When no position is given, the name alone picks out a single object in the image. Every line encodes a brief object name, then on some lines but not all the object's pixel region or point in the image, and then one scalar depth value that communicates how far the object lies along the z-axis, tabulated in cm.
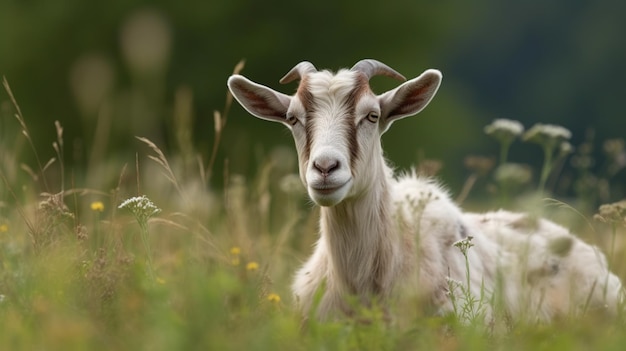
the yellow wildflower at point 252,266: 1292
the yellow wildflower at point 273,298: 1134
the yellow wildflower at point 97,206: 1252
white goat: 1215
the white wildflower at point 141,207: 1078
